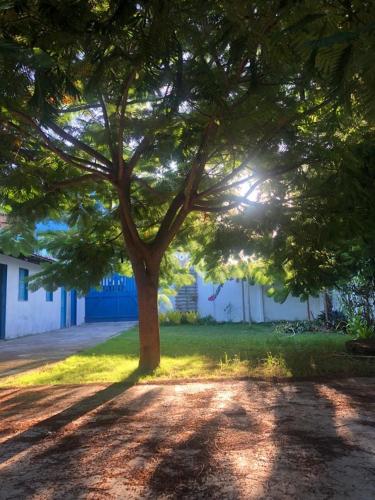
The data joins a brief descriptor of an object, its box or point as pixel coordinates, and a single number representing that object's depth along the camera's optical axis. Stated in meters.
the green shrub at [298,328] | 17.24
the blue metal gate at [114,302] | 28.72
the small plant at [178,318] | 22.38
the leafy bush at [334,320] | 16.62
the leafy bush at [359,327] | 12.06
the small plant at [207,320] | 22.20
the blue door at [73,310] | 26.38
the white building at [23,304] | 17.16
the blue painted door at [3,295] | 16.94
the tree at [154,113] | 3.06
